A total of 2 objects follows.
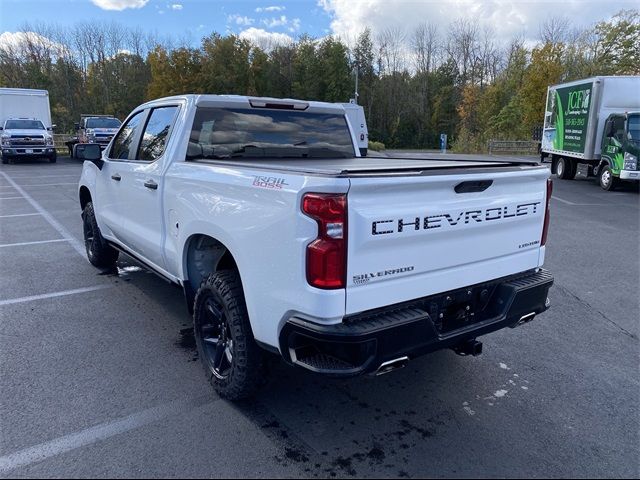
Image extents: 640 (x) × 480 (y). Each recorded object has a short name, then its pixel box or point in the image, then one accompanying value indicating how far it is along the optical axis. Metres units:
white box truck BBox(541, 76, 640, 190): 14.52
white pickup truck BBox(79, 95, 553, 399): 2.47
